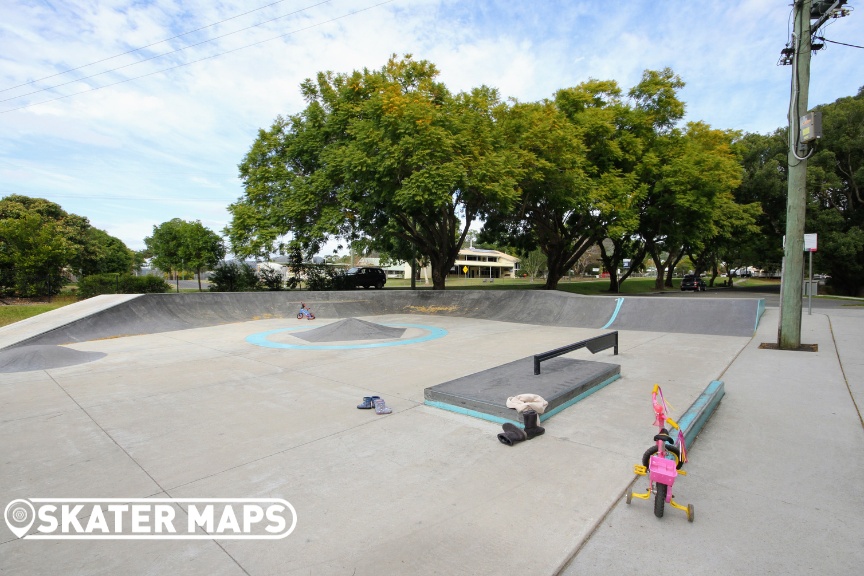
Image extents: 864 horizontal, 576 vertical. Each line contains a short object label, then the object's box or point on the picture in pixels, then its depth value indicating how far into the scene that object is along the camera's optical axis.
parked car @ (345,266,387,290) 29.41
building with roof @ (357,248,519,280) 81.44
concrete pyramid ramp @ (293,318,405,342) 10.11
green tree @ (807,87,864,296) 25.05
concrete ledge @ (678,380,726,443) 3.88
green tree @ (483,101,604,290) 17.88
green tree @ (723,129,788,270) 28.14
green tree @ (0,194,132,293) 18.00
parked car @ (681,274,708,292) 34.75
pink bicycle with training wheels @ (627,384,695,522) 2.60
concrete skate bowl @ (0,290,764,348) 10.91
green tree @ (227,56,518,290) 14.28
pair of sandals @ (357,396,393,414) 4.64
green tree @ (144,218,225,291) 24.47
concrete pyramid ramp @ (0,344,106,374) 7.25
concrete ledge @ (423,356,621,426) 4.44
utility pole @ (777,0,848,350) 7.90
